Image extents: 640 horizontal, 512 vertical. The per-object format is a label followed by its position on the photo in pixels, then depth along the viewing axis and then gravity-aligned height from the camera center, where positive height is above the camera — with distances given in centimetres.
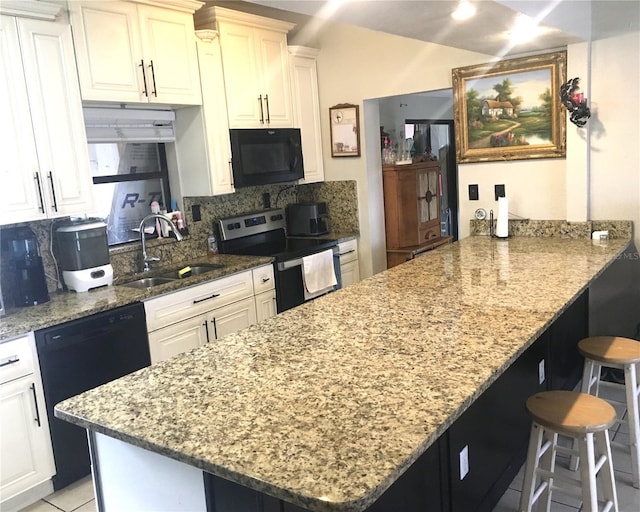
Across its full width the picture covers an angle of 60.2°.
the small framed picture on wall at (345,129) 450 +34
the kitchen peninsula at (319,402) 120 -60
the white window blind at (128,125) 334 +40
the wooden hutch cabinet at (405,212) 487 -40
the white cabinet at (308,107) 442 +54
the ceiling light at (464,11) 227 +65
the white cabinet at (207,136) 371 +31
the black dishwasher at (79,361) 262 -84
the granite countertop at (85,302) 255 -57
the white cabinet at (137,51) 301 +79
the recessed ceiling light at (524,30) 261 +66
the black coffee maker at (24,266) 281 -36
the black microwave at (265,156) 395 +16
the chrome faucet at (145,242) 355 -36
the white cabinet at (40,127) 269 +34
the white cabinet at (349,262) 448 -74
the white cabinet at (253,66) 380 +81
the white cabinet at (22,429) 249 -107
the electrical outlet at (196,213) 405 -22
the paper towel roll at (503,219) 368 -39
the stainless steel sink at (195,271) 357 -58
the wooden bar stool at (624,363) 243 -93
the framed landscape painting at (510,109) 353 +33
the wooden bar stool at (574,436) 190 -103
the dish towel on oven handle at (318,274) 403 -74
